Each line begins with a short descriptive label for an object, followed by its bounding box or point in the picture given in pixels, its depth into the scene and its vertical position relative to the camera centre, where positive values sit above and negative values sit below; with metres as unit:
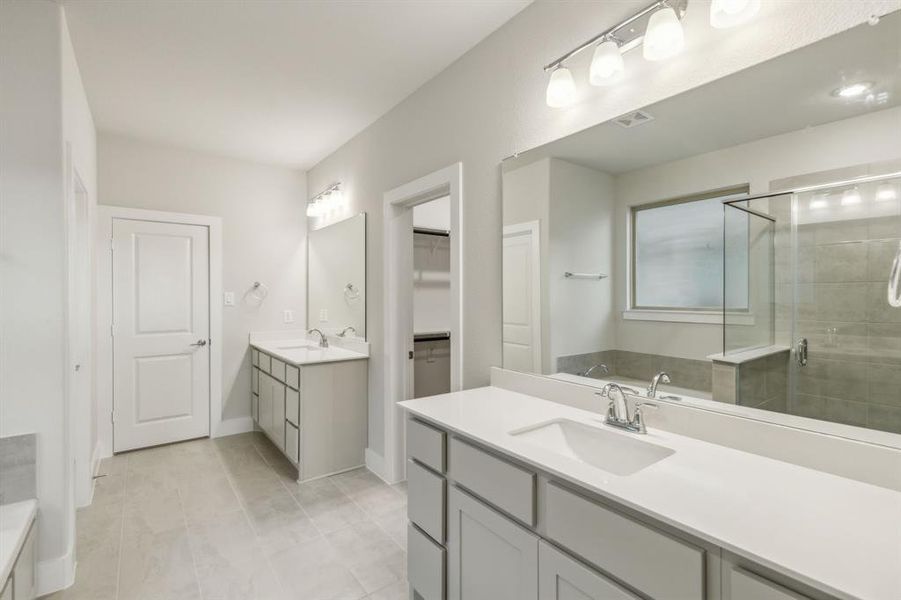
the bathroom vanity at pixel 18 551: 1.46 -0.91
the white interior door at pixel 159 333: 3.55 -0.28
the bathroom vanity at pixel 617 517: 0.78 -0.50
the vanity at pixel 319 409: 2.95 -0.79
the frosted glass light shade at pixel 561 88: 1.67 +0.83
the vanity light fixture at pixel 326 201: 3.71 +0.89
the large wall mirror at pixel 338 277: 3.36 +0.20
